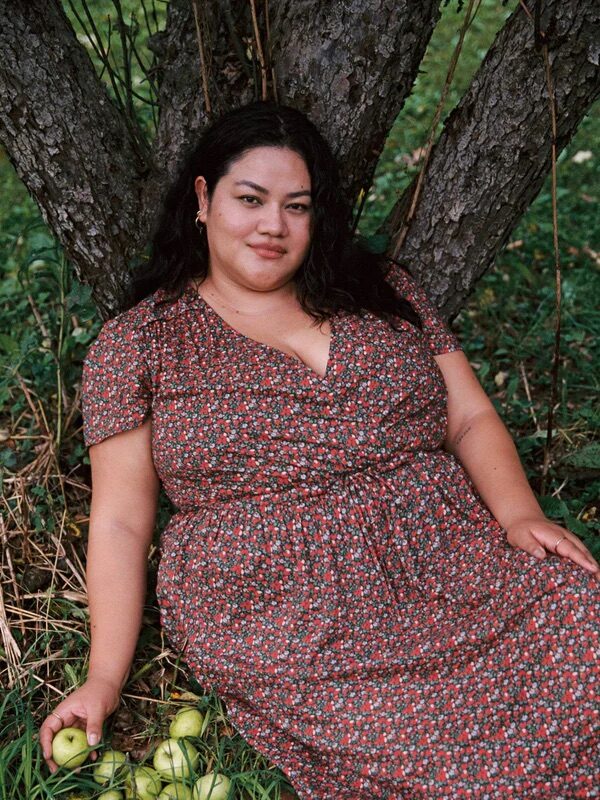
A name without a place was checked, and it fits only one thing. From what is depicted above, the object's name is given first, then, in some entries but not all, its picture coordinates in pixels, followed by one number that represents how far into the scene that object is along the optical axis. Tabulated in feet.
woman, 6.66
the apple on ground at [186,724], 7.84
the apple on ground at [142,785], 7.34
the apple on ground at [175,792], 7.26
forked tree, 8.11
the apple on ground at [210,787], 7.27
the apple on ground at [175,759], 7.43
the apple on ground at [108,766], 7.34
